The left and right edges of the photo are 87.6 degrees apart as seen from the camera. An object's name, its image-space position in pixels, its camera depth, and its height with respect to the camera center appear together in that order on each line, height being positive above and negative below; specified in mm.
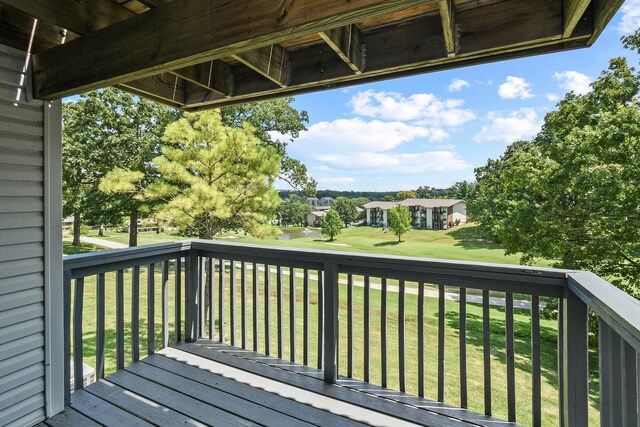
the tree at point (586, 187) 6383 +538
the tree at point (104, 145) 11812 +2637
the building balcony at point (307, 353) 1655 -897
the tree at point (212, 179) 7043 +798
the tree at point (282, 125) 12164 +3500
